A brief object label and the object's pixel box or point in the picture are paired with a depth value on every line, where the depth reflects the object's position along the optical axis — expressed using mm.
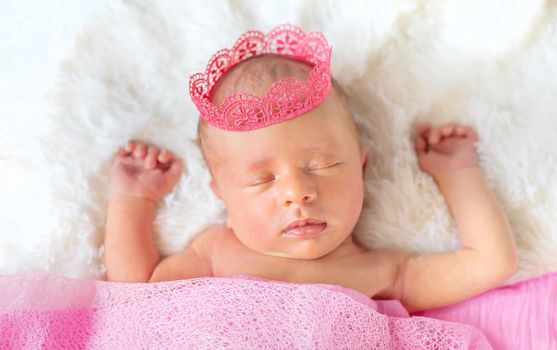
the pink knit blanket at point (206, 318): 508
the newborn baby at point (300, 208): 538
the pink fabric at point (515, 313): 563
